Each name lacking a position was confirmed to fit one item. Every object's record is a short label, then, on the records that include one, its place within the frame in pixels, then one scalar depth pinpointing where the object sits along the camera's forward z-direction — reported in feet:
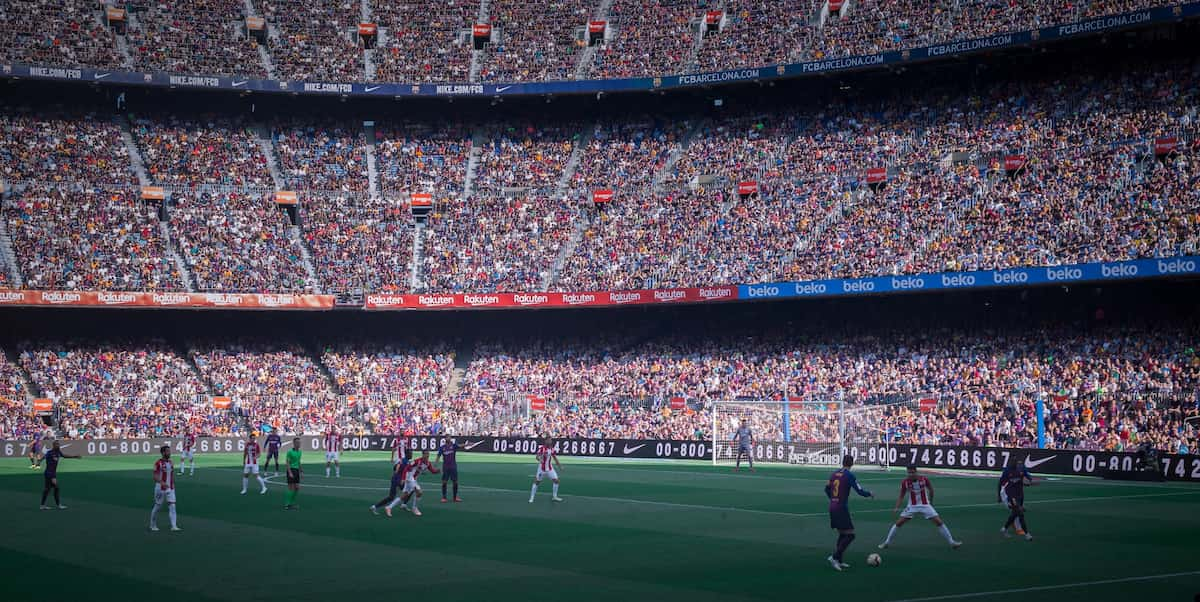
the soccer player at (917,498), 74.74
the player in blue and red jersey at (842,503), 67.92
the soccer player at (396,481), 100.73
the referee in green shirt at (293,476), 106.52
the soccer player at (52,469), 104.99
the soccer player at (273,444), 148.36
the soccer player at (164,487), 87.51
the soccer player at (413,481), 101.81
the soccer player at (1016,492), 84.38
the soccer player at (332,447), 149.89
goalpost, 169.27
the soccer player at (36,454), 168.45
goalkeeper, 161.82
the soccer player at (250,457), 126.11
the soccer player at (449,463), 114.32
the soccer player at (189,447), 147.64
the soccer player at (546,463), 113.70
